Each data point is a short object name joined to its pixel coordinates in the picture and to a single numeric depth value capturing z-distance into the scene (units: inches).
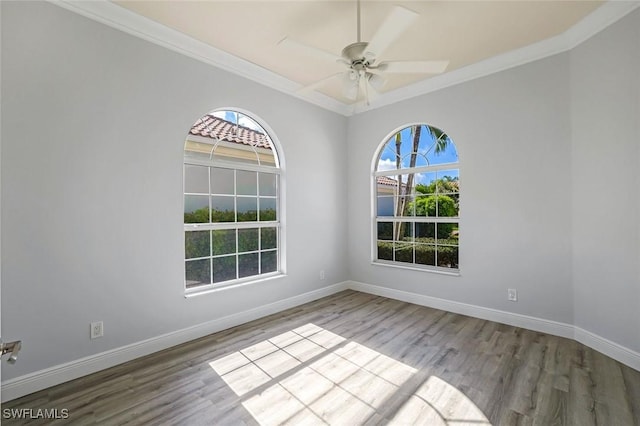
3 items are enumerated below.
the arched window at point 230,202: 116.0
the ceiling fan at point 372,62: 69.4
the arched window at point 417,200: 142.9
